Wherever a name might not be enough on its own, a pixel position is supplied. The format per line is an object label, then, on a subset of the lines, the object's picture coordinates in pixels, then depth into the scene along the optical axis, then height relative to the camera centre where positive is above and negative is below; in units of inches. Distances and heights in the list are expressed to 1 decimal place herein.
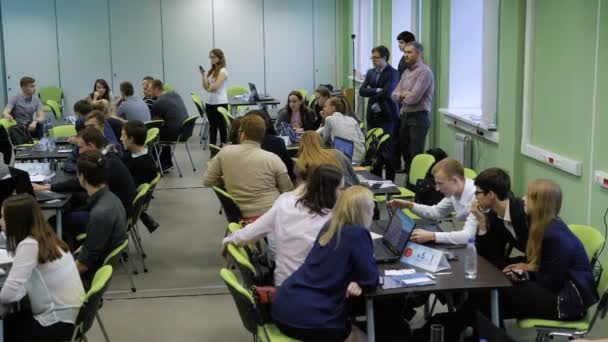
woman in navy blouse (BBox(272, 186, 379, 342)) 140.8 -39.3
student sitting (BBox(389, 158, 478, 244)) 171.5 -36.7
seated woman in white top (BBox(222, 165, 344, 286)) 155.2 -31.8
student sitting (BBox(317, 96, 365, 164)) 301.6 -28.4
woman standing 455.8 -21.6
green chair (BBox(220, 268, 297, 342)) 138.9 -45.8
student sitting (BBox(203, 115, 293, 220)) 231.1 -34.0
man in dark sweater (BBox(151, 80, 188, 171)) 411.8 -30.2
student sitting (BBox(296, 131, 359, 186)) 215.2 -28.3
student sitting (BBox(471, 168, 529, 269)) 166.2 -34.7
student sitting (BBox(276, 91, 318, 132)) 366.0 -28.1
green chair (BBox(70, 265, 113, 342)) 147.0 -45.2
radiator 329.7 -40.5
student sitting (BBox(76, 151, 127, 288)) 181.9 -37.4
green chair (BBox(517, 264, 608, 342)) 151.9 -51.6
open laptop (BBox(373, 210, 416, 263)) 161.3 -38.6
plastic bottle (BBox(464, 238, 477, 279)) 150.6 -40.5
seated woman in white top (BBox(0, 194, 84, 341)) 150.0 -41.2
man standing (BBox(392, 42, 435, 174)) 342.3 -20.4
